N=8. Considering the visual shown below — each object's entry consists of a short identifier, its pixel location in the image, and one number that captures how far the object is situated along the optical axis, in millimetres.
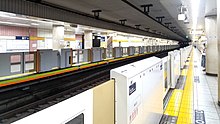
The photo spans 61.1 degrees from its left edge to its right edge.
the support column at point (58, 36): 13969
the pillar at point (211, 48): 9094
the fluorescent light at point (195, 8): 7327
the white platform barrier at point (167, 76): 5638
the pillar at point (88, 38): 17969
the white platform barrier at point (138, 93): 1741
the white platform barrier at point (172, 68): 6168
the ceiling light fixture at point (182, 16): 6607
